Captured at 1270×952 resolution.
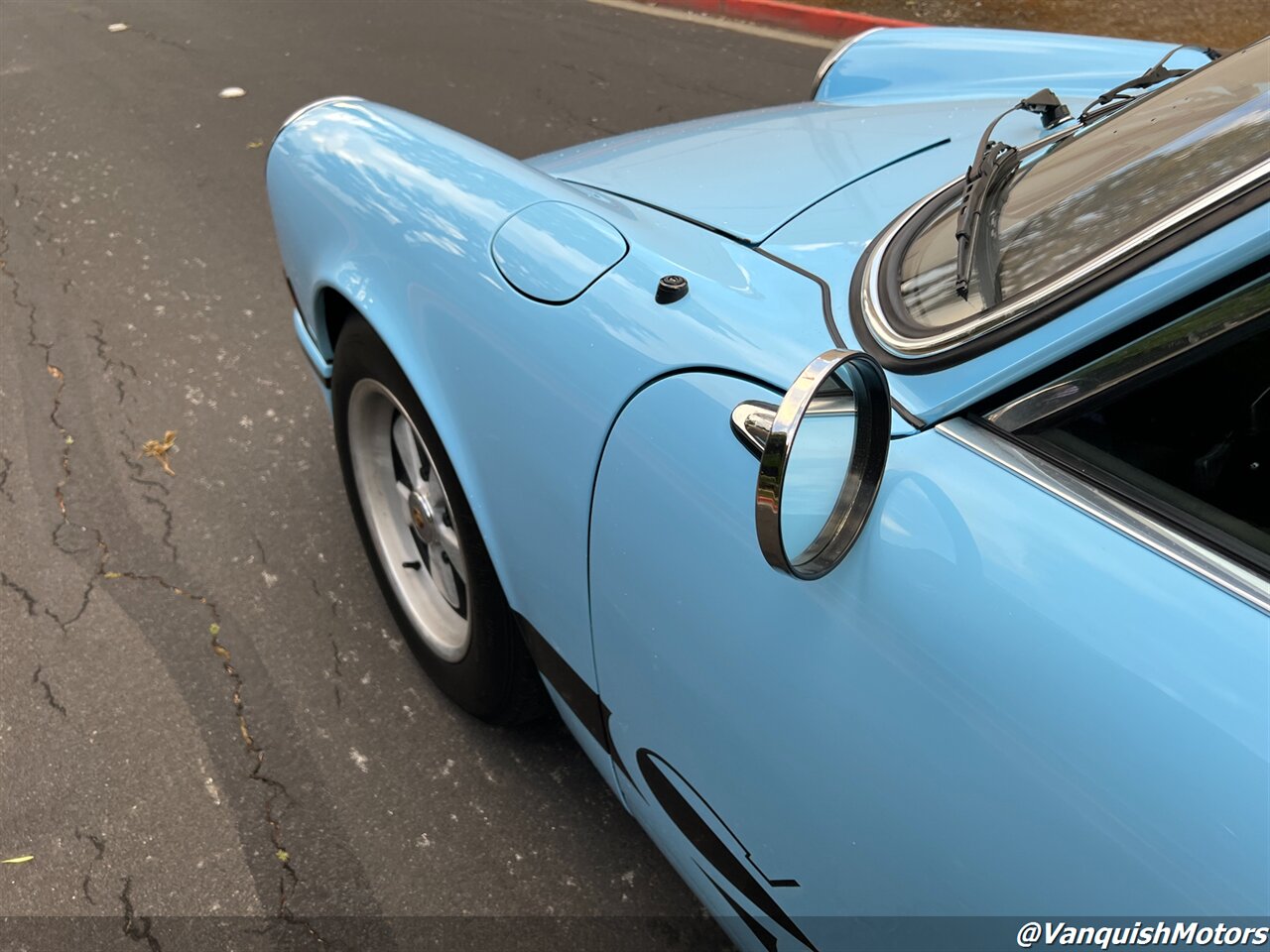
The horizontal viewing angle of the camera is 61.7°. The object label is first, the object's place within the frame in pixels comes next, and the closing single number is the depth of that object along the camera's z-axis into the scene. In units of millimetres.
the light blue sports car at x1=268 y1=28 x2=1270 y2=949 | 1014
